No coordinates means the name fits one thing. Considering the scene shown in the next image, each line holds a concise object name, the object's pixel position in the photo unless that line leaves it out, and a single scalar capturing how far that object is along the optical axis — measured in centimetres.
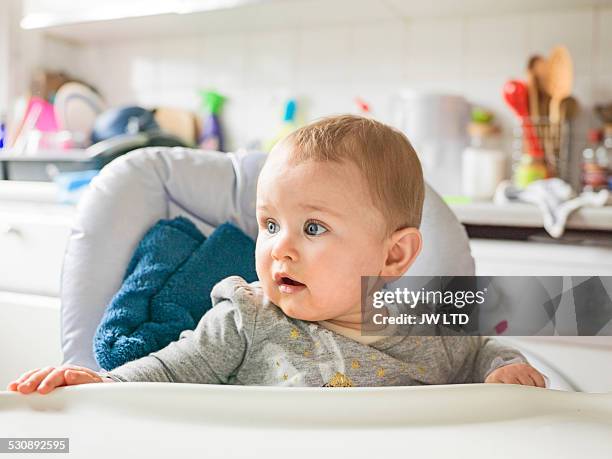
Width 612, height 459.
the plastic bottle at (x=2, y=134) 258
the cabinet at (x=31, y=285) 167
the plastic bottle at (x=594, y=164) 189
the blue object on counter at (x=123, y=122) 235
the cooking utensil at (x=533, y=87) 196
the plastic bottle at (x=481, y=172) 200
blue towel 89
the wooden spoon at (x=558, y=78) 191
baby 72
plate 246
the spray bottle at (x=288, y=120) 235
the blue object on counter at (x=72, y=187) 178
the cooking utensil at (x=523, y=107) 194
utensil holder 194
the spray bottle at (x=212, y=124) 247
